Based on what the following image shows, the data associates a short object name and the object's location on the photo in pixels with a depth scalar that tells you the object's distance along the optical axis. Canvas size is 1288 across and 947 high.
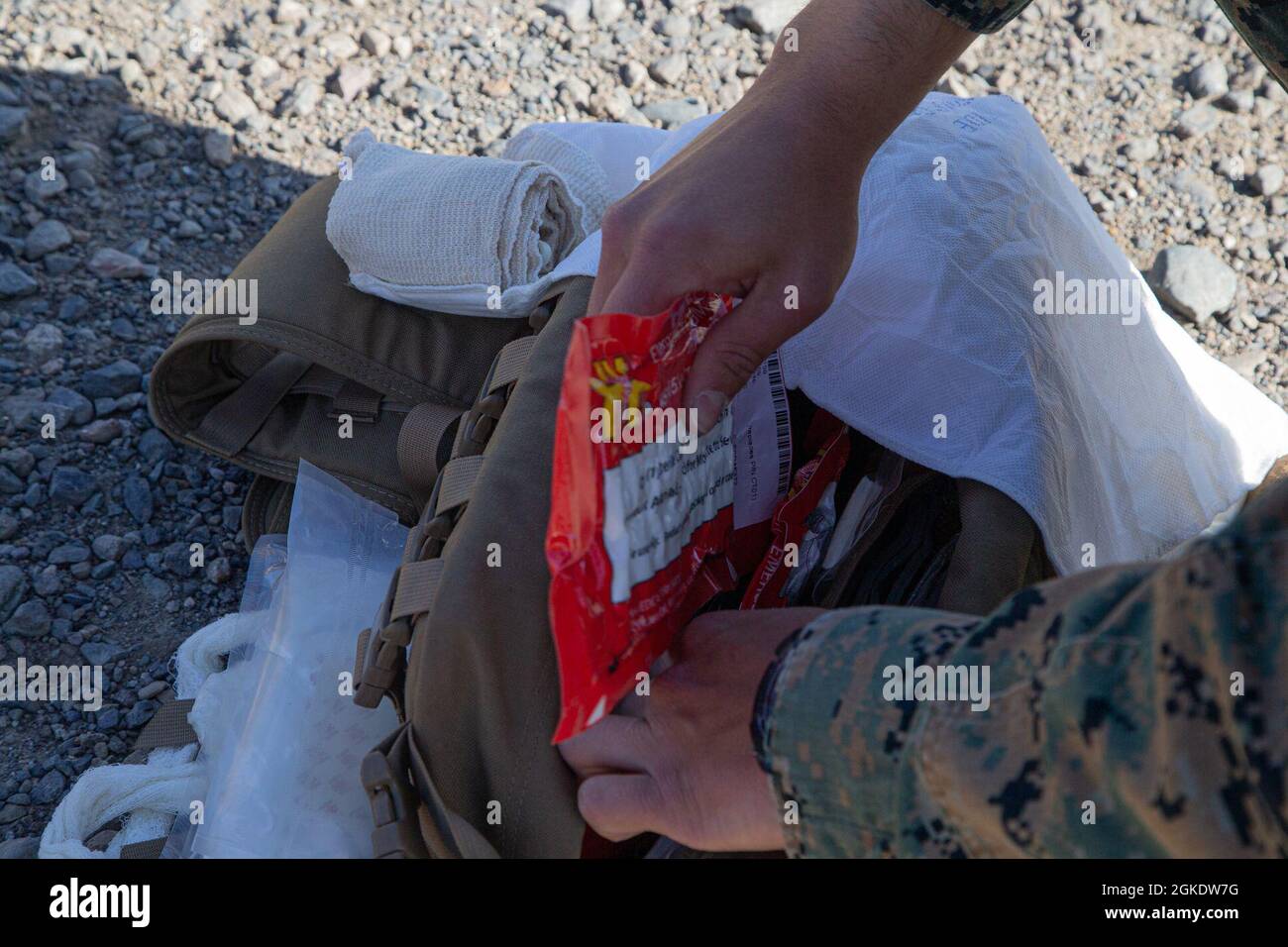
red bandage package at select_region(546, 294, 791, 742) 0.97
